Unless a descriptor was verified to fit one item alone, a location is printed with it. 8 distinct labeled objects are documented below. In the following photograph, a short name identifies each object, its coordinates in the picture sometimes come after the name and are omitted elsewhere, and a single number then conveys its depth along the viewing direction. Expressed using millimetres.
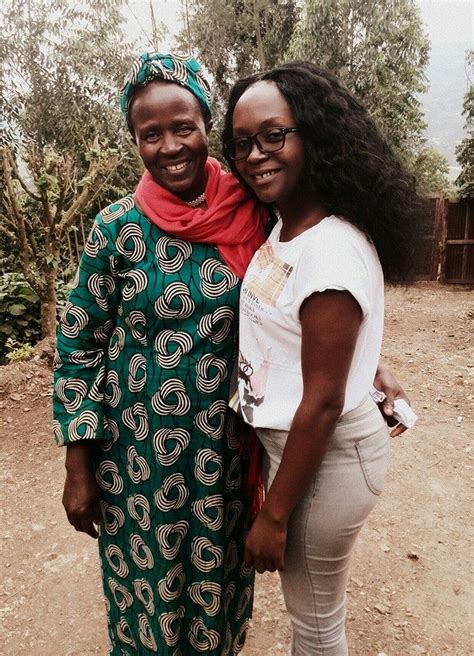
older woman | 1327
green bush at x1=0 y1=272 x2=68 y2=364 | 5523
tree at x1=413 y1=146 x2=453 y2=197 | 12252
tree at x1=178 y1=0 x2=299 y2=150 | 11977
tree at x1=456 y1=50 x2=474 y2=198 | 9945
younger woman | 1081
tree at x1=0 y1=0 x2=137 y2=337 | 9000
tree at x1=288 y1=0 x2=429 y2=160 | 10555
